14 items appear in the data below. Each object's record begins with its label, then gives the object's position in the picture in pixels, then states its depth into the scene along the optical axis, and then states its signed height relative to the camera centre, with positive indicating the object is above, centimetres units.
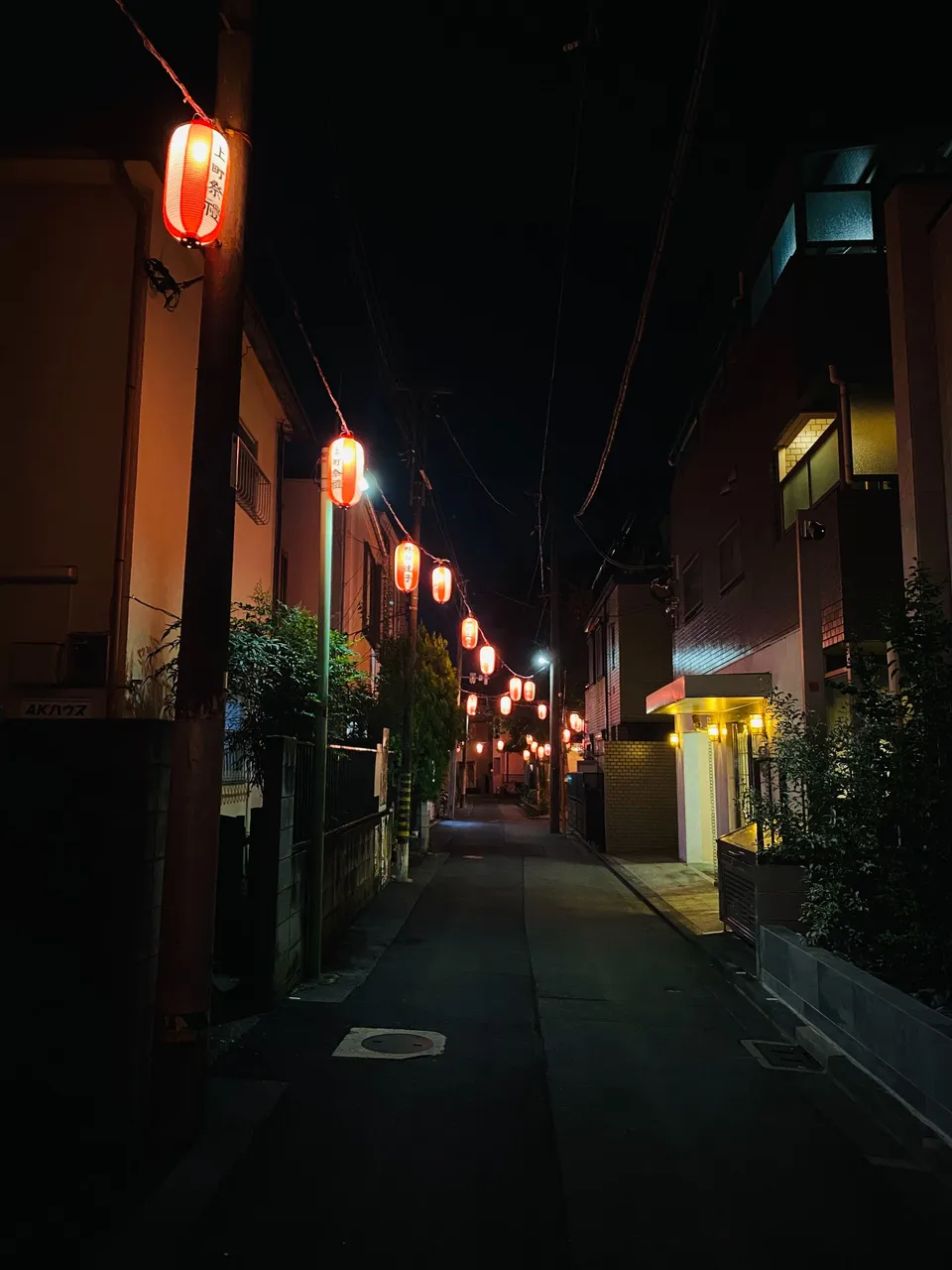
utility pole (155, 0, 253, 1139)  515 +64
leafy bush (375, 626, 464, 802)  2350 +171
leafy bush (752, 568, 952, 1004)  631 -39
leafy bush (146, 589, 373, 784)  1017 +101
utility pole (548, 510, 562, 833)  2997 +229
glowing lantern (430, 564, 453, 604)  2195 +437
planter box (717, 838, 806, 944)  922 -131
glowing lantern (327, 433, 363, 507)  1037 +343
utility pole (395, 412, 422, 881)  1906 +137
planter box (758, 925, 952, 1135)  523 -172
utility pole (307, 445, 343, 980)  922 -28
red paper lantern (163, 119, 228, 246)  639 +408
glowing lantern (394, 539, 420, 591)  1888 +414
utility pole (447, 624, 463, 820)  4456 -107
